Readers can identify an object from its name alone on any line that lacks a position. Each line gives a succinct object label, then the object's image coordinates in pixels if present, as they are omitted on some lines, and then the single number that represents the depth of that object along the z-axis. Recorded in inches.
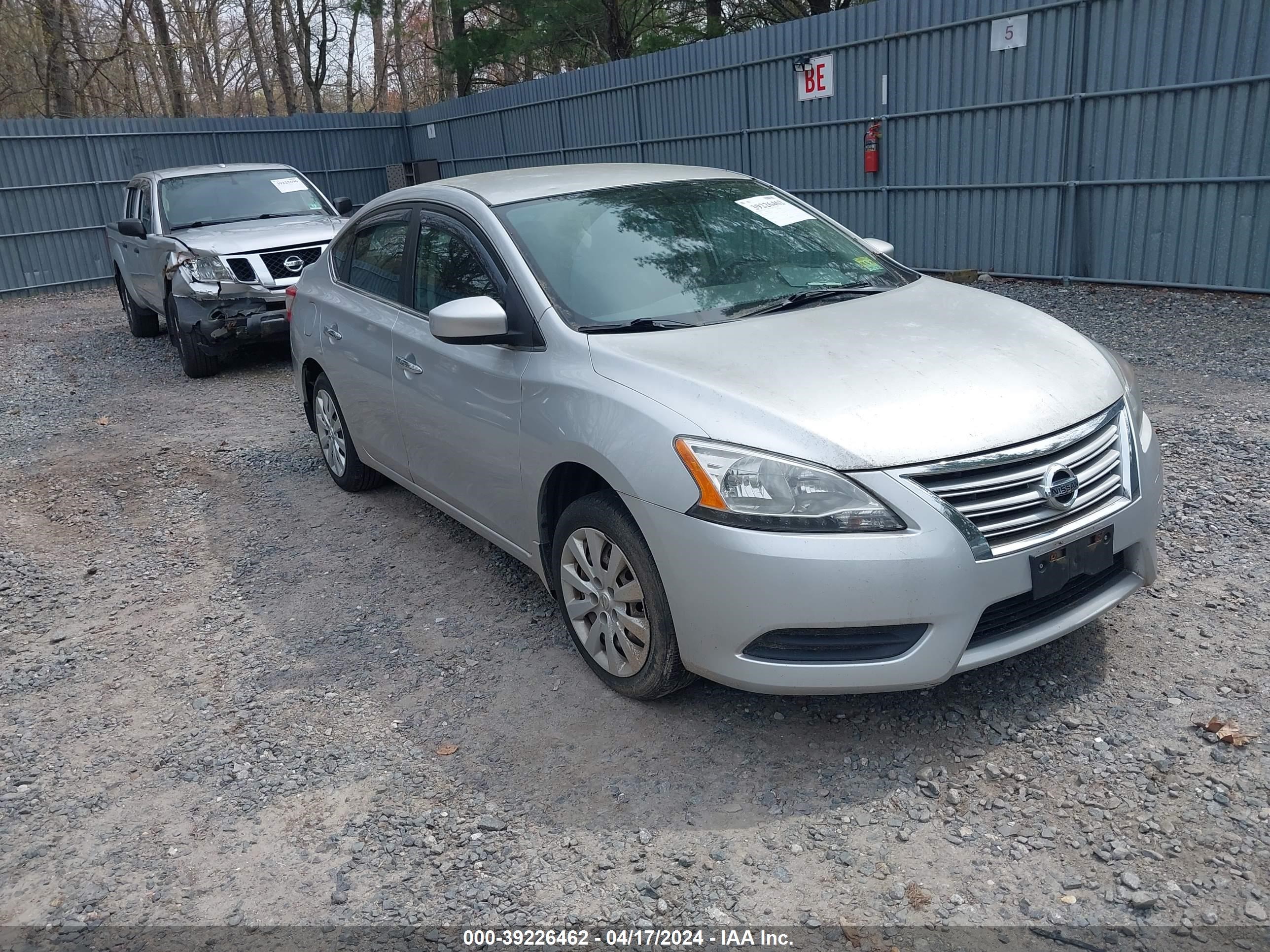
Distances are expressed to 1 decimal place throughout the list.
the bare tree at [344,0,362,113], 1263.5
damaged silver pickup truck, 366.9
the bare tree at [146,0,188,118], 1029.2
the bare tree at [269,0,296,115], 1168.8
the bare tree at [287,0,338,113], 1195.9
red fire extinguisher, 468.1
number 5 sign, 402.0
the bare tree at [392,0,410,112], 1104.8
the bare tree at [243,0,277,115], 1201.4
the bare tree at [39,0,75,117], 955.3
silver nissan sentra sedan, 114.8
